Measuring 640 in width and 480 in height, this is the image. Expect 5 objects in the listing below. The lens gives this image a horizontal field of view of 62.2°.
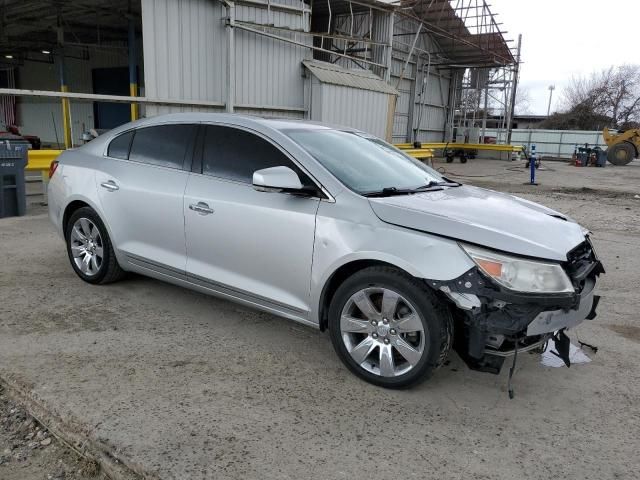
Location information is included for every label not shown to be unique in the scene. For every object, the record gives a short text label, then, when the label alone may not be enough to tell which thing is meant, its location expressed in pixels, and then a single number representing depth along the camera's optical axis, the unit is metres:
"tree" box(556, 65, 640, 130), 52.22
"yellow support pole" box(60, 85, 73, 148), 9.90
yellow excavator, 26.15
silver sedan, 2.95
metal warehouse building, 11.35
